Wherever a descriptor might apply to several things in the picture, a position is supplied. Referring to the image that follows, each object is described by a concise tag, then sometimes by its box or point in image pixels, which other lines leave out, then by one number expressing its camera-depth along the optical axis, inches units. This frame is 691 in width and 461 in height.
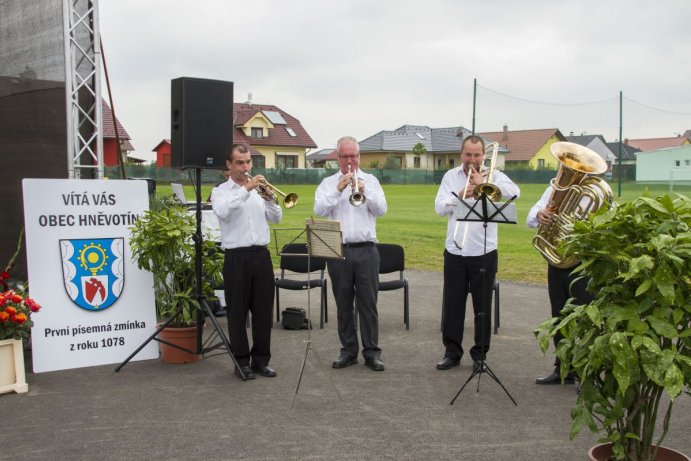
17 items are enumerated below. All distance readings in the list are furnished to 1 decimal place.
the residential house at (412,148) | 1898.4
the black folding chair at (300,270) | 302.8
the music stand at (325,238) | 211.8
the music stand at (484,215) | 199.0
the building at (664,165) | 948.0
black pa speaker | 224.2
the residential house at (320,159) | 2377.0
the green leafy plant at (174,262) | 239.5
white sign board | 231.0
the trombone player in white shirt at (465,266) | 224.8
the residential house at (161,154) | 1603.6
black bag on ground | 294.4
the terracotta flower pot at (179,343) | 244.1
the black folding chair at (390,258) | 315.9
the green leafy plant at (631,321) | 108.9
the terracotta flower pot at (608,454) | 123.0
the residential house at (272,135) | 1936.5
